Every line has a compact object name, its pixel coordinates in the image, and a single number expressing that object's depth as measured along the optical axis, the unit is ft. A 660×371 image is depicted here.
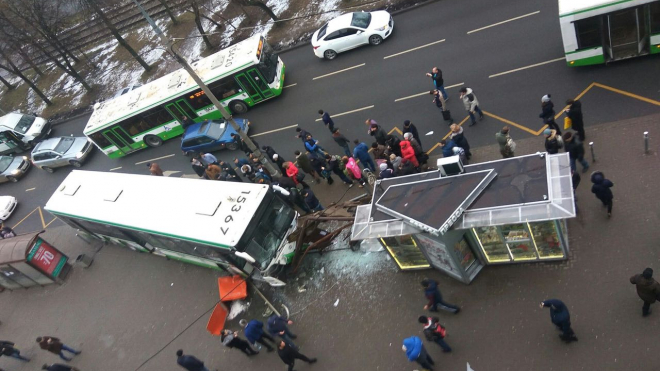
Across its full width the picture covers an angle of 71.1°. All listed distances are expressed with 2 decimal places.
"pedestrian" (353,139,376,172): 49.32
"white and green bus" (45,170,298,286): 42.39
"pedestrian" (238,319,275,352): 38.75
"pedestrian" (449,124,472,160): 44.42
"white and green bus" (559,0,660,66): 44.70
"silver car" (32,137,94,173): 84.38
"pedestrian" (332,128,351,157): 53.47
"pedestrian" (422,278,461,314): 34.50
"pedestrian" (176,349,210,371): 37.93
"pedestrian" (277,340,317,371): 35.65
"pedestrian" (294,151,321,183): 52.80
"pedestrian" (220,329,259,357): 39.06
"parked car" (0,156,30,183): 89.92
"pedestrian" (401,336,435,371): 31.01
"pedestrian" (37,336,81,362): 46.01
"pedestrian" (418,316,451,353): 32.32
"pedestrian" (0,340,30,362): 48.67
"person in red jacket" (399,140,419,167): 45.75
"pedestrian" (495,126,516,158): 41.75
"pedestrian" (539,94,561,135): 42.19
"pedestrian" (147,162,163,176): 61.84
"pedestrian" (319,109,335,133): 58.13
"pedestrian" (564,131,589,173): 38.68
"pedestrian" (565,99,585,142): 41.29
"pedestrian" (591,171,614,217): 34.58
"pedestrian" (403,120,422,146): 48.01
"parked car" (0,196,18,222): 80.53
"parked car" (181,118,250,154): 68.64
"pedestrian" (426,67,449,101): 53.26
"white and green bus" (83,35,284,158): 70.23
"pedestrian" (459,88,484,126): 49.24
